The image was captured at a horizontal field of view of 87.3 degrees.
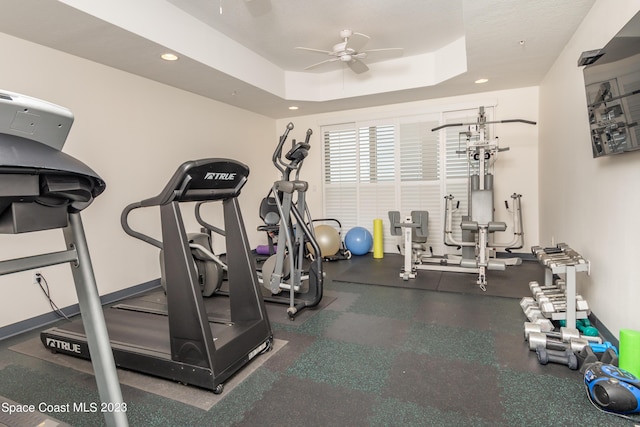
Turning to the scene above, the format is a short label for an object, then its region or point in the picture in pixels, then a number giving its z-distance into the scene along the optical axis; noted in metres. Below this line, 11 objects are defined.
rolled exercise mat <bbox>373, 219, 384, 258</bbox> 5.77
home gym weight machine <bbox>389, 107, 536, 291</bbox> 4.23
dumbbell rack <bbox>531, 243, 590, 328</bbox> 2.56
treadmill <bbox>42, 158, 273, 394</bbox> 2.02
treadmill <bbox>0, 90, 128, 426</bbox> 0.88
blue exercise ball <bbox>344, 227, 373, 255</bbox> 5.80
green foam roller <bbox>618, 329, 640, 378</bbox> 1.90
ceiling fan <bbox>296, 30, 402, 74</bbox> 3.79
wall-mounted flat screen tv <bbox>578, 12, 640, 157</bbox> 1.83
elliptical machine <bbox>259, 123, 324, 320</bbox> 3.23
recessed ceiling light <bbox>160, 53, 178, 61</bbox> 3.40
